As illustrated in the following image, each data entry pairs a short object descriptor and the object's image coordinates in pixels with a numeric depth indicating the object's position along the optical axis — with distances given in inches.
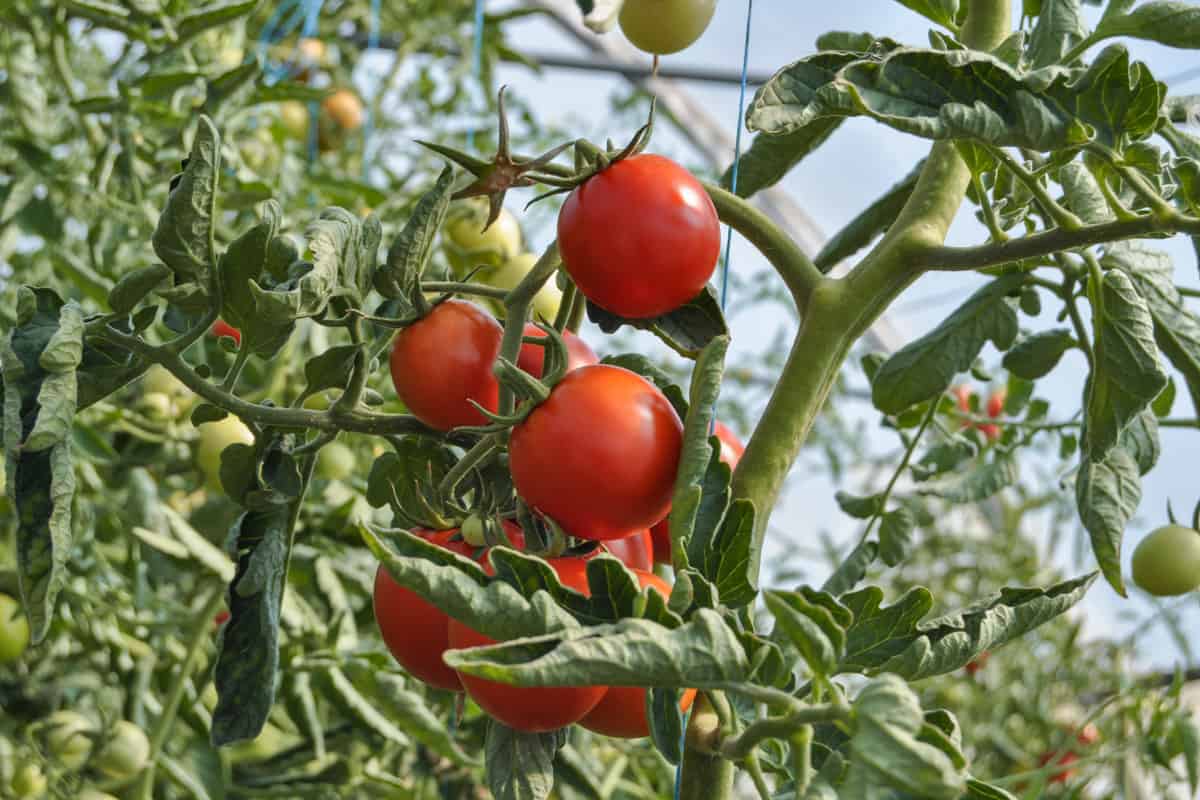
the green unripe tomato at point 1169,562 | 53.5
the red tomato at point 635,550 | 43.7
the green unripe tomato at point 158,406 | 68.1
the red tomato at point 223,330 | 53.2
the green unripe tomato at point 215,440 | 64.7
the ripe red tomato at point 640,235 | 42.3
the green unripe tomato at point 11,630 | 66.6
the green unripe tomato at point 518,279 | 58.3
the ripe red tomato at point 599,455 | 41.3
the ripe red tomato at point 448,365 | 42.9
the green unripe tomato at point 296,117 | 107.9
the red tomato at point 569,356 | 44.5
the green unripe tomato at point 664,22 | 46.7
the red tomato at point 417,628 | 43.2
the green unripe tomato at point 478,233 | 68.7
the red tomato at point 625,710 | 42.2
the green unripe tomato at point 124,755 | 61.9
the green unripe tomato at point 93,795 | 60.7
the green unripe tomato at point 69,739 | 65.3
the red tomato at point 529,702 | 40.9
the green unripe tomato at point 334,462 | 64.6
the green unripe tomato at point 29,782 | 67.8
